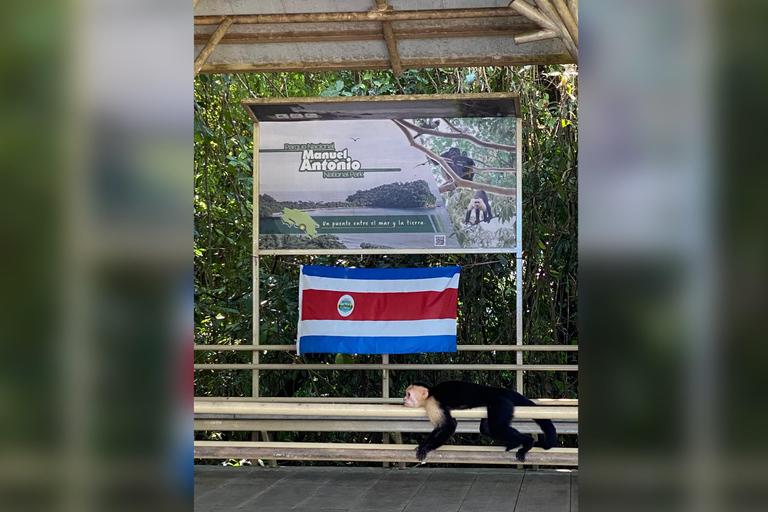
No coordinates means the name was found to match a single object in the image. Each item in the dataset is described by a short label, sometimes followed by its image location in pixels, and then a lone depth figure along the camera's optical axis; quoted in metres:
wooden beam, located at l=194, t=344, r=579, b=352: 5.63
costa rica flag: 5.86
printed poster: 5.80
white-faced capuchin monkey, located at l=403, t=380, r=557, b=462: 4.56
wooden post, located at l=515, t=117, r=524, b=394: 5.65
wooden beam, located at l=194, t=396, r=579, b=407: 5.51
